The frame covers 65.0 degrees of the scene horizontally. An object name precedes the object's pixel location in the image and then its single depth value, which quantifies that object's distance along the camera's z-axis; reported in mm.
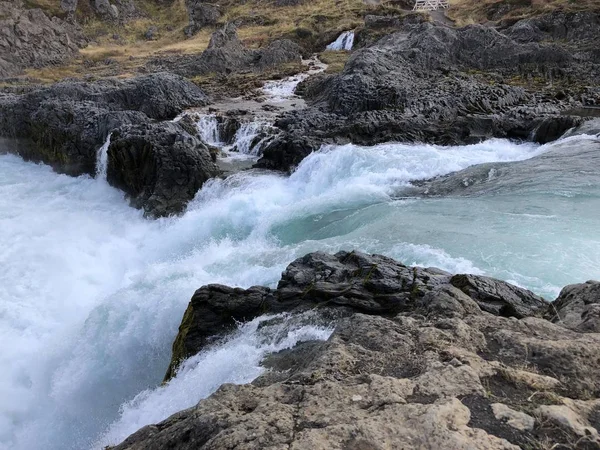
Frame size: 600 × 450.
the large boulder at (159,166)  18000
